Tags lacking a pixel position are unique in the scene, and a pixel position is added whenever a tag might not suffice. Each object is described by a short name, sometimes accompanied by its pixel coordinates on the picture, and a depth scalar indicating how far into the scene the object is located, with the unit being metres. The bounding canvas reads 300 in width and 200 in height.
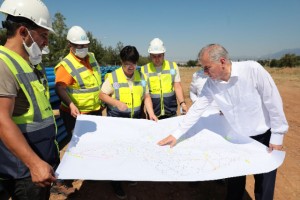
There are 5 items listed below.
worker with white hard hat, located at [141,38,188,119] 4.08
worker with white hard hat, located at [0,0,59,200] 1.51
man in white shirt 2.36
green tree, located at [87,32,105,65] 30.79
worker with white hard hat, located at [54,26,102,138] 3.23
